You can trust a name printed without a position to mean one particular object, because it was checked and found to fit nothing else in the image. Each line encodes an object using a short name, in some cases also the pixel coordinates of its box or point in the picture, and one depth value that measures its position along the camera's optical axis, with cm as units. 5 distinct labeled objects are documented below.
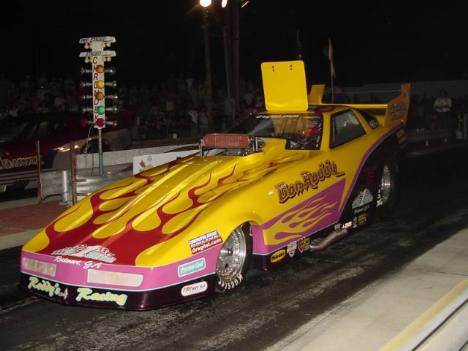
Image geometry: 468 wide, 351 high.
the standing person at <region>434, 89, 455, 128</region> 2131
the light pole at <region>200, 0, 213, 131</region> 2080
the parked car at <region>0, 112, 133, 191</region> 1095
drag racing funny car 437
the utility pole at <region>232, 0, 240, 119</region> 1789
